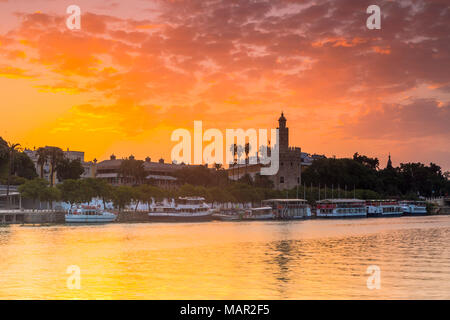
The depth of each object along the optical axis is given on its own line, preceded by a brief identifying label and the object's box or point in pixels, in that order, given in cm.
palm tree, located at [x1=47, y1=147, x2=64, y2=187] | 12600
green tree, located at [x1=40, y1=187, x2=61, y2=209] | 10025
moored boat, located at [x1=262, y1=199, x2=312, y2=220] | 14200
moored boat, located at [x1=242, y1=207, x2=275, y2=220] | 13118
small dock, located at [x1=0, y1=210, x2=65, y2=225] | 9612
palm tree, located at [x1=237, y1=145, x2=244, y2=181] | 19110
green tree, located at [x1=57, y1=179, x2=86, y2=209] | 10519
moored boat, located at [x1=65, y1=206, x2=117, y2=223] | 10088
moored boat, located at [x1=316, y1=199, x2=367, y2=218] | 15438
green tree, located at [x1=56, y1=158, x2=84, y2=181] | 12888
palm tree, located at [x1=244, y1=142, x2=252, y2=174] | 18838
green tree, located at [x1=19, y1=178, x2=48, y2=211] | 9981
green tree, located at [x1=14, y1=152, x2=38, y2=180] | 12649
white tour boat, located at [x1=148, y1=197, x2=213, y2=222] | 11769
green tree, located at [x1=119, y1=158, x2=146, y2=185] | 14415
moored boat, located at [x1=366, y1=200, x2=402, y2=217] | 16700
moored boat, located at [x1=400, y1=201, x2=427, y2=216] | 18438
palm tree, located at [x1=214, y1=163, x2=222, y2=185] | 18195
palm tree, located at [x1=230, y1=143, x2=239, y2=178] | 18994
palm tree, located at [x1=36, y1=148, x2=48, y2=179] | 12676
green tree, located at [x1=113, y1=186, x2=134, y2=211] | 11194
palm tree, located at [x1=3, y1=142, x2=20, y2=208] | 11488
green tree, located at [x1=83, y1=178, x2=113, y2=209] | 10935
